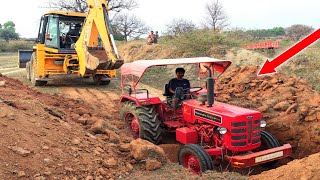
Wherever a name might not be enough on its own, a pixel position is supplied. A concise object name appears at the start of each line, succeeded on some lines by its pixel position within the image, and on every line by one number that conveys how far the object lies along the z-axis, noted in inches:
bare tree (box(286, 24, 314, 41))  970.7
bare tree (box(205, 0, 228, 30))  1000.0
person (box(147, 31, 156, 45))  815.1
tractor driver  239.4
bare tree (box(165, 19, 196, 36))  774.0
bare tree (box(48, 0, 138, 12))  910.0
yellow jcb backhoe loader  357.4
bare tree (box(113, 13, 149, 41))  1162.7
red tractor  186.7
